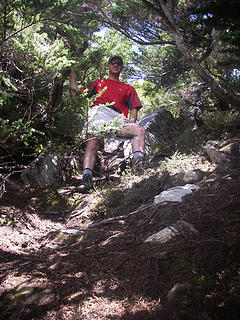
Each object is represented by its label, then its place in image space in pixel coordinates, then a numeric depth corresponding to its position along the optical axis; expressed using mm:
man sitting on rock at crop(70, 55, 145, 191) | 5094
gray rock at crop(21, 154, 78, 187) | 5257
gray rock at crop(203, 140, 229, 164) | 4312
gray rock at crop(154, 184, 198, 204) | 3323
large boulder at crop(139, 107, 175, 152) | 8159
